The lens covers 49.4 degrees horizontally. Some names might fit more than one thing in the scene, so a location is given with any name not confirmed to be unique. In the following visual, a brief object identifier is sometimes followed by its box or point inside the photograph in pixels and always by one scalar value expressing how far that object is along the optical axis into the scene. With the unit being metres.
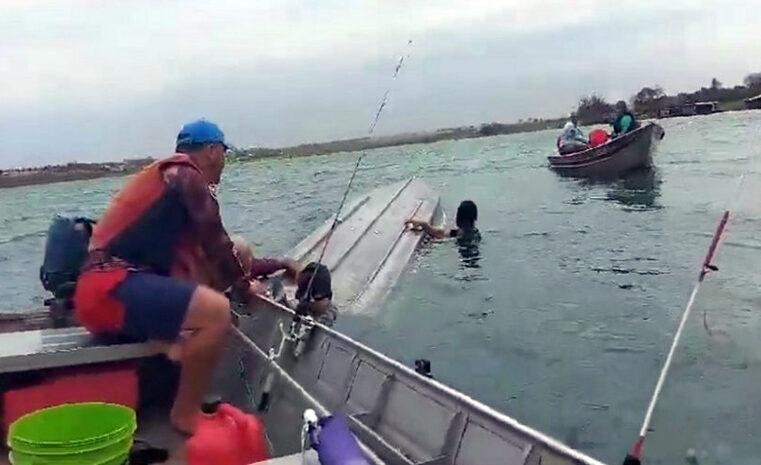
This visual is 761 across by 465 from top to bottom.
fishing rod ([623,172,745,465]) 3.63
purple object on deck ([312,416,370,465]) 2.72
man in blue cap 4.51
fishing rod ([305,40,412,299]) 5.72
